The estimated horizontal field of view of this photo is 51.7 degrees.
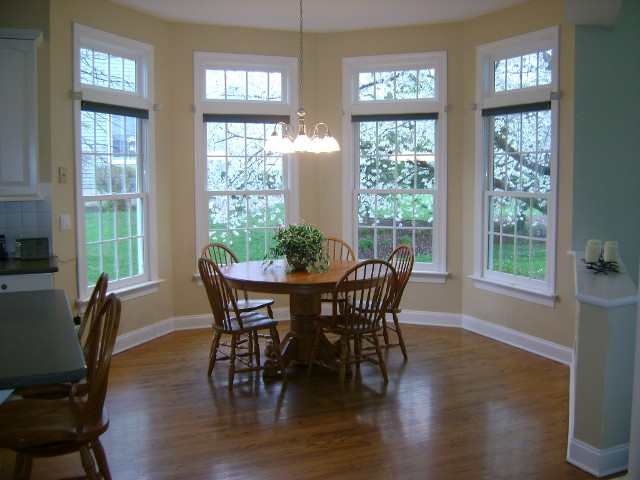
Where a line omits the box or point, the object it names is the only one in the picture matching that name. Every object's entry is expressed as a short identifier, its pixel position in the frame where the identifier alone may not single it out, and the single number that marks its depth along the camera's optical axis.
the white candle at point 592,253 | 4.22
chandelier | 4.38
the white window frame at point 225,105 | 6.00
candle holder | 3.89
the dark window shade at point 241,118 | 6.01
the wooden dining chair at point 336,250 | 6.18
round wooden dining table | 4.47
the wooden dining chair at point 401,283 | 4.86
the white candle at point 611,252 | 4.07
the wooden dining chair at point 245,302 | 5.00
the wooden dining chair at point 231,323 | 4.41
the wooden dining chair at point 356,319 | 4.37
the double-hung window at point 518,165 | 5.16
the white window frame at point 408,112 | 6.04
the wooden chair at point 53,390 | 2.82
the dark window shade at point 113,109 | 5.00
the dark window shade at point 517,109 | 5.13
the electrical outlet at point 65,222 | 4.84
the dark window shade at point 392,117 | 6.04
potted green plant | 4.75
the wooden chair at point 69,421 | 2.34
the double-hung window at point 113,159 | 5.04
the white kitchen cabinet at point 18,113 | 4.35
